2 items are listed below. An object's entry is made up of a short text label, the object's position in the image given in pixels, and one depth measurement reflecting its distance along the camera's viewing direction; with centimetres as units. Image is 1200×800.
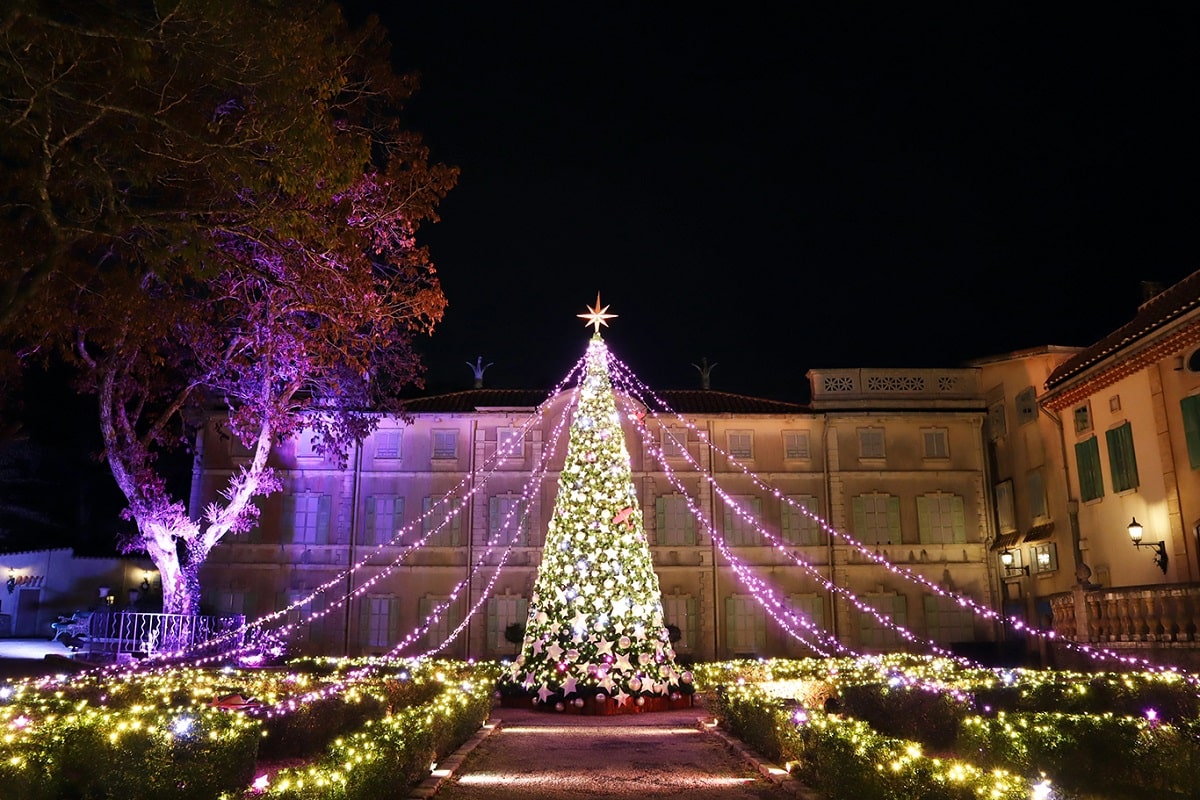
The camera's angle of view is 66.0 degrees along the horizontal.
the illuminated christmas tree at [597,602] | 1473
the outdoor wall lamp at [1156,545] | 1655
